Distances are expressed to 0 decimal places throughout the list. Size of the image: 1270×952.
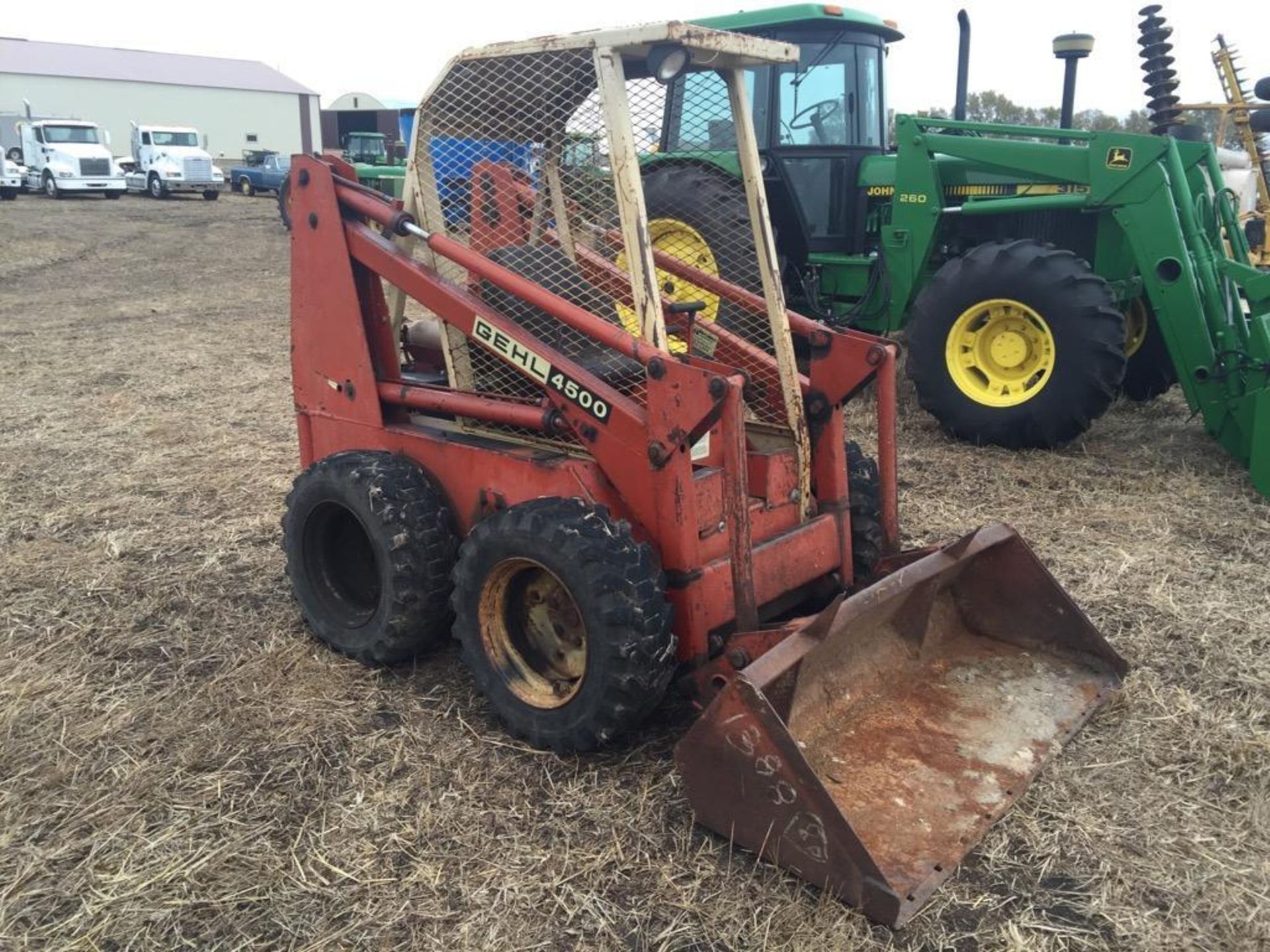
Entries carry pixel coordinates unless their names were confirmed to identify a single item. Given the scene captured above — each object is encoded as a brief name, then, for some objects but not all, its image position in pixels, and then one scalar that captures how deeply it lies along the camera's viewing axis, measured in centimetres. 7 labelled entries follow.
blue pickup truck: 3052
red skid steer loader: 275
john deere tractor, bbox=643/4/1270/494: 558
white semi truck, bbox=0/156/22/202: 2603
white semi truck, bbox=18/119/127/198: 2656
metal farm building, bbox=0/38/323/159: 4681
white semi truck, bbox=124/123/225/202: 2845
